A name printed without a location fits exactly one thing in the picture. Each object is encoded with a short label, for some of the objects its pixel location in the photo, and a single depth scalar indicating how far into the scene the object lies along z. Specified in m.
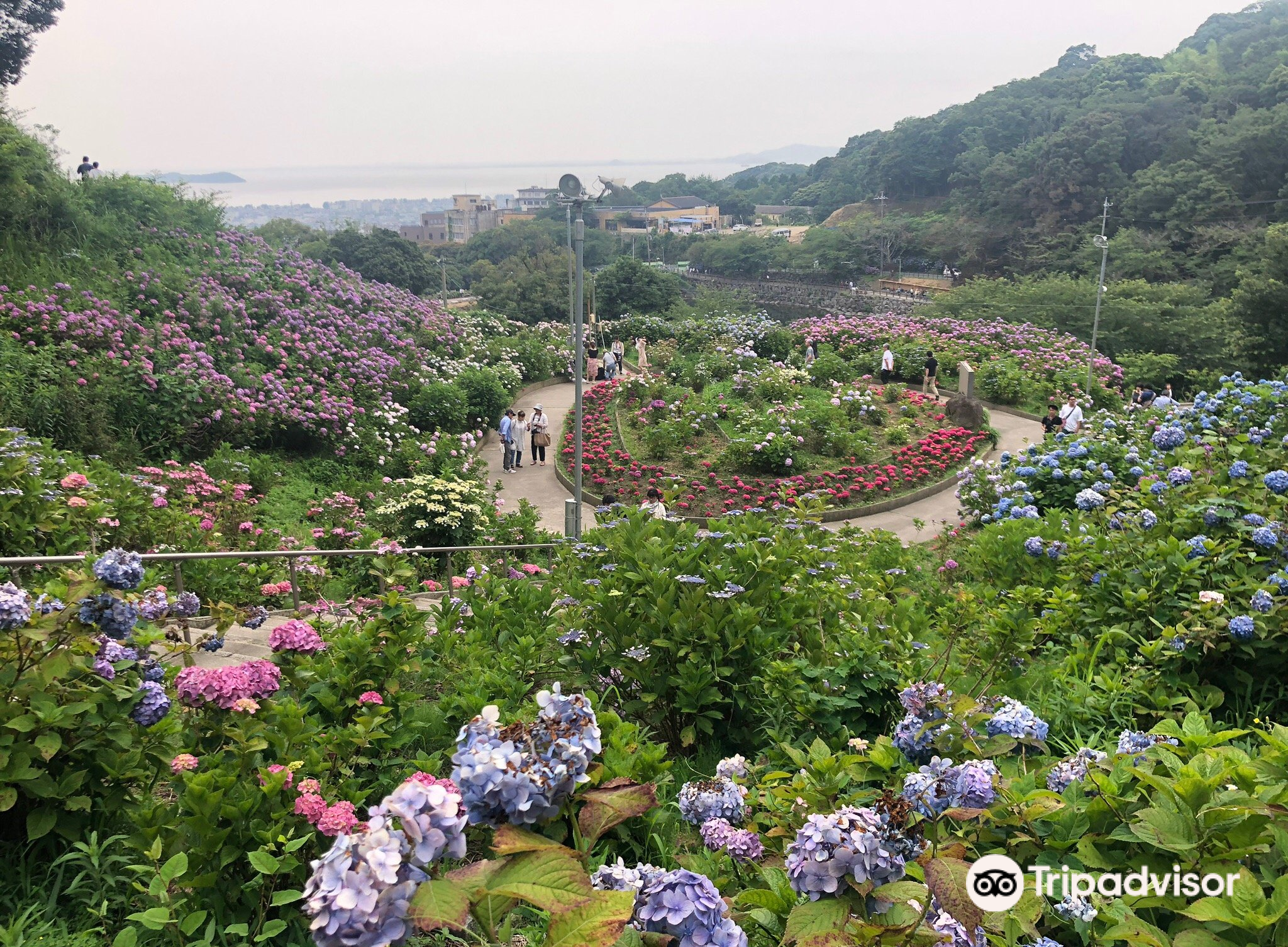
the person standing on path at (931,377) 18.97
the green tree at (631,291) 37.66
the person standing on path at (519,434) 14.93
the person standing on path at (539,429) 15.49
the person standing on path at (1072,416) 12.64
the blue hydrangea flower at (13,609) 2.38
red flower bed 12.29
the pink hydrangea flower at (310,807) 2.22
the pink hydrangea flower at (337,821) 2.13
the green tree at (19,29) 19.09
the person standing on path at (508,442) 14.83
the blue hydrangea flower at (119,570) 2.53
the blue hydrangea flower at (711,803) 2.02
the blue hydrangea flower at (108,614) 2.55
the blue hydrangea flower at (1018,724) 2.13
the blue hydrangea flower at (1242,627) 3.33
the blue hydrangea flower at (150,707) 2.60
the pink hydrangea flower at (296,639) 3.13
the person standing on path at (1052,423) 13.55
